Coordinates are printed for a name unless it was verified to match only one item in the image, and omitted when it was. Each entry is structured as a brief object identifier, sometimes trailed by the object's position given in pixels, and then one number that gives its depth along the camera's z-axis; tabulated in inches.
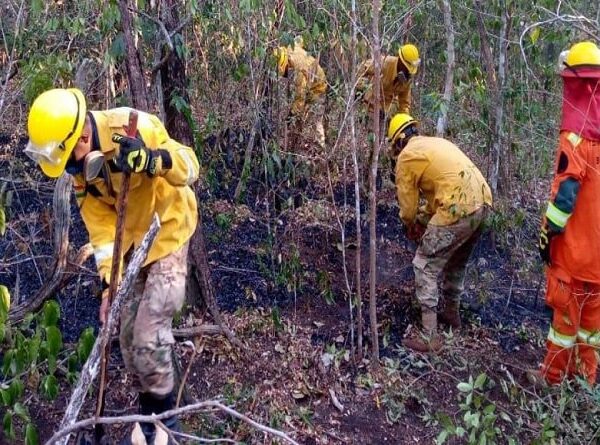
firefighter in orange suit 135.6
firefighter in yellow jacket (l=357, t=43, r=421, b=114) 239.6
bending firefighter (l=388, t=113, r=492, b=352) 166.4
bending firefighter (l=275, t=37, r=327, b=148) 235.8
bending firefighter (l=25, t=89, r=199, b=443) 112.6
